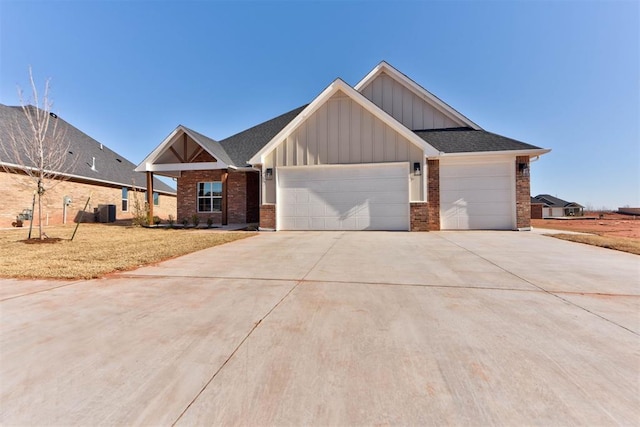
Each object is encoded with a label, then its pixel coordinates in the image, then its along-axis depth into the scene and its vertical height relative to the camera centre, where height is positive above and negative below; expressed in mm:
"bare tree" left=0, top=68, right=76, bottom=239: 8422 +2209
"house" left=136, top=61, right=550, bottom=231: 10820 +1693
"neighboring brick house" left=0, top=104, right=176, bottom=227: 13445 +1989
